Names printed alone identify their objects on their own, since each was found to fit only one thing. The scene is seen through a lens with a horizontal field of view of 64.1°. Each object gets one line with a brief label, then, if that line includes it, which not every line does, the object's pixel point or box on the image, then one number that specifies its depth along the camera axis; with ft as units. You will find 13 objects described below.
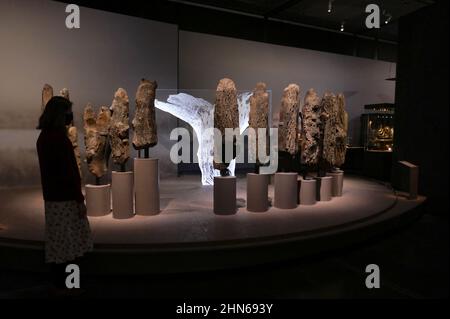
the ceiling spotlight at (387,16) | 28.40
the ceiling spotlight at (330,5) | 26.31
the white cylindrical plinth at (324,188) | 16.78
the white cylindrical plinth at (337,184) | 17.99
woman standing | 8.11
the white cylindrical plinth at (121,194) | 13.24
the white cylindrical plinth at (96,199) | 13.69
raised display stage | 9.88
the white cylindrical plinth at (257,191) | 14.55
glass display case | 29.07
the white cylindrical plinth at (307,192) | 15.99
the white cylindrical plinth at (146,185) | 13.48
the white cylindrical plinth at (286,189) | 15.19
